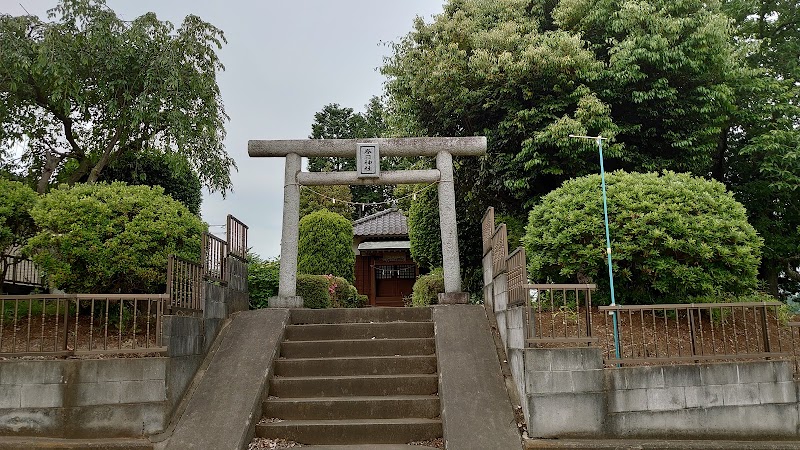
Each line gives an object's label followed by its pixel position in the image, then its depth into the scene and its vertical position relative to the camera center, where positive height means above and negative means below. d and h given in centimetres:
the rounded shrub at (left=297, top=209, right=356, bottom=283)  1588 +151
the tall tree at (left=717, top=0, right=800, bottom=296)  1216 +354
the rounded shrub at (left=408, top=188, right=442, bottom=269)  1642 +196
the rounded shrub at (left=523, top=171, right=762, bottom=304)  792 +73
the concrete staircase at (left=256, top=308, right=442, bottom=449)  626 -107
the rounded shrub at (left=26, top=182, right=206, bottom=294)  779 +94
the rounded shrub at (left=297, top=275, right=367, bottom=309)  1180 +18
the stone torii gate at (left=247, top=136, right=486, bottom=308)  1006 +238
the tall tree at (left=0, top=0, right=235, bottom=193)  975 +399
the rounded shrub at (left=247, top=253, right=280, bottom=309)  1216 +34
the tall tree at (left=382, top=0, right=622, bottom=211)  1106 +442
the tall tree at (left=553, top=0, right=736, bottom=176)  1097 +438
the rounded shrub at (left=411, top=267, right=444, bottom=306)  1276 +17
